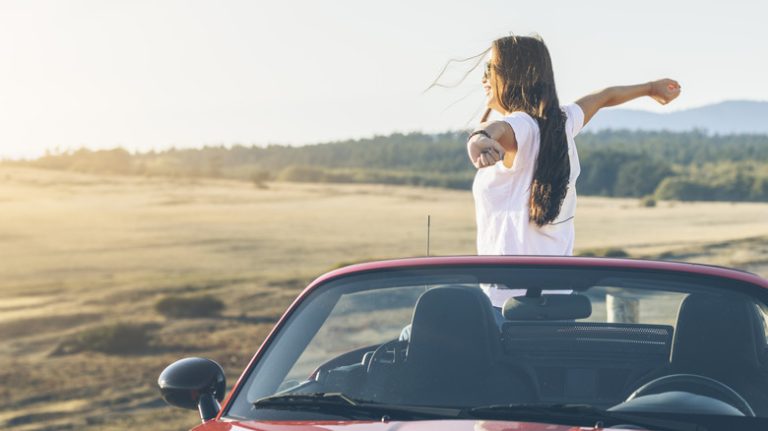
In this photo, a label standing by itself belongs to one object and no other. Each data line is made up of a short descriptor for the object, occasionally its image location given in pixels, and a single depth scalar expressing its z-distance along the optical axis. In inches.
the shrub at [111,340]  1722.4
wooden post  213.0
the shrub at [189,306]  2112.5
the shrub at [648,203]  4126.5
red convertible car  141.3
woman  198.2
